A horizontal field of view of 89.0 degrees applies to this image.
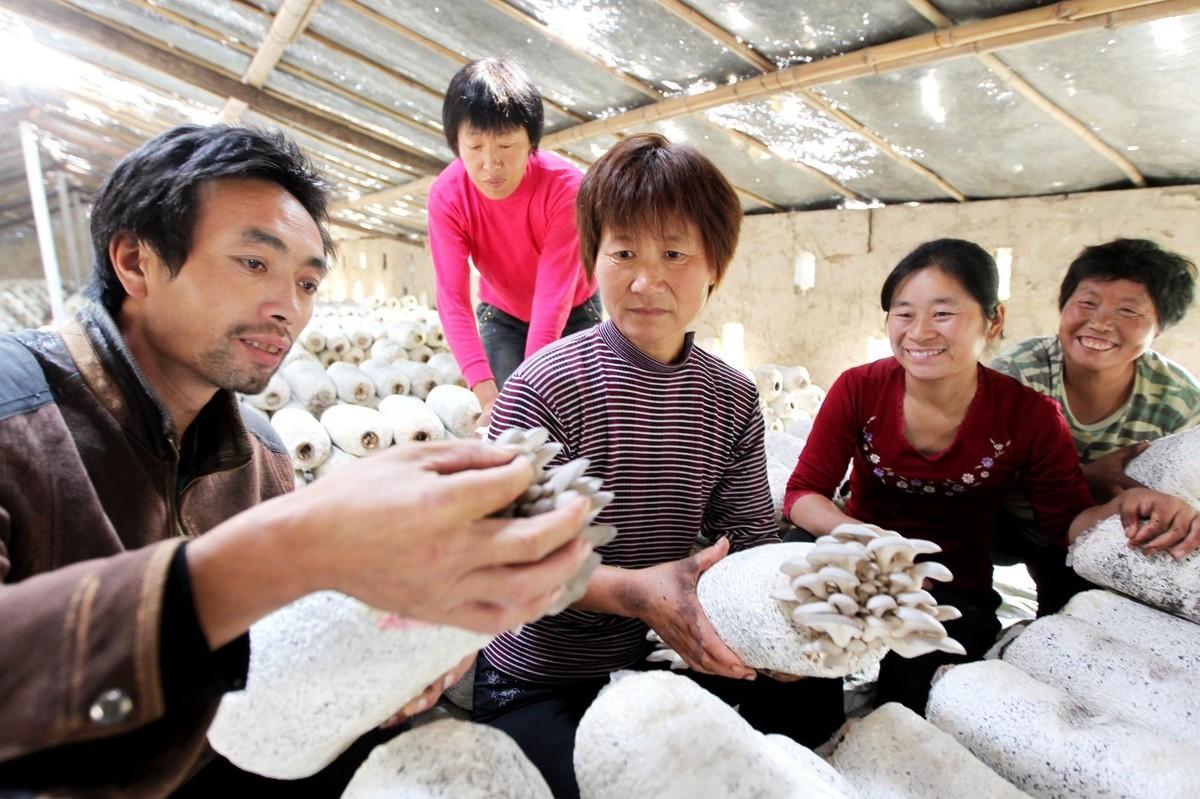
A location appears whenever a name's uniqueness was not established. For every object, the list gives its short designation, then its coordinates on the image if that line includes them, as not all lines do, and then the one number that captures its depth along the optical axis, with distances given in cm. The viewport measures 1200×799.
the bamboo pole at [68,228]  1023
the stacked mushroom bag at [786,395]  432
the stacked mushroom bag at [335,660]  76
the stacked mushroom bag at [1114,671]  123
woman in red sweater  164
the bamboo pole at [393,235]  1206
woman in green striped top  189
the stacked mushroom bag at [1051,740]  101
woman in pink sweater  205
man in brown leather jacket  55
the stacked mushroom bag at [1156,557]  144
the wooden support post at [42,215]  502
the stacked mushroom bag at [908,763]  104
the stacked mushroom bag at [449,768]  85
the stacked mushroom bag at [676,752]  88
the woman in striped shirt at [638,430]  122
